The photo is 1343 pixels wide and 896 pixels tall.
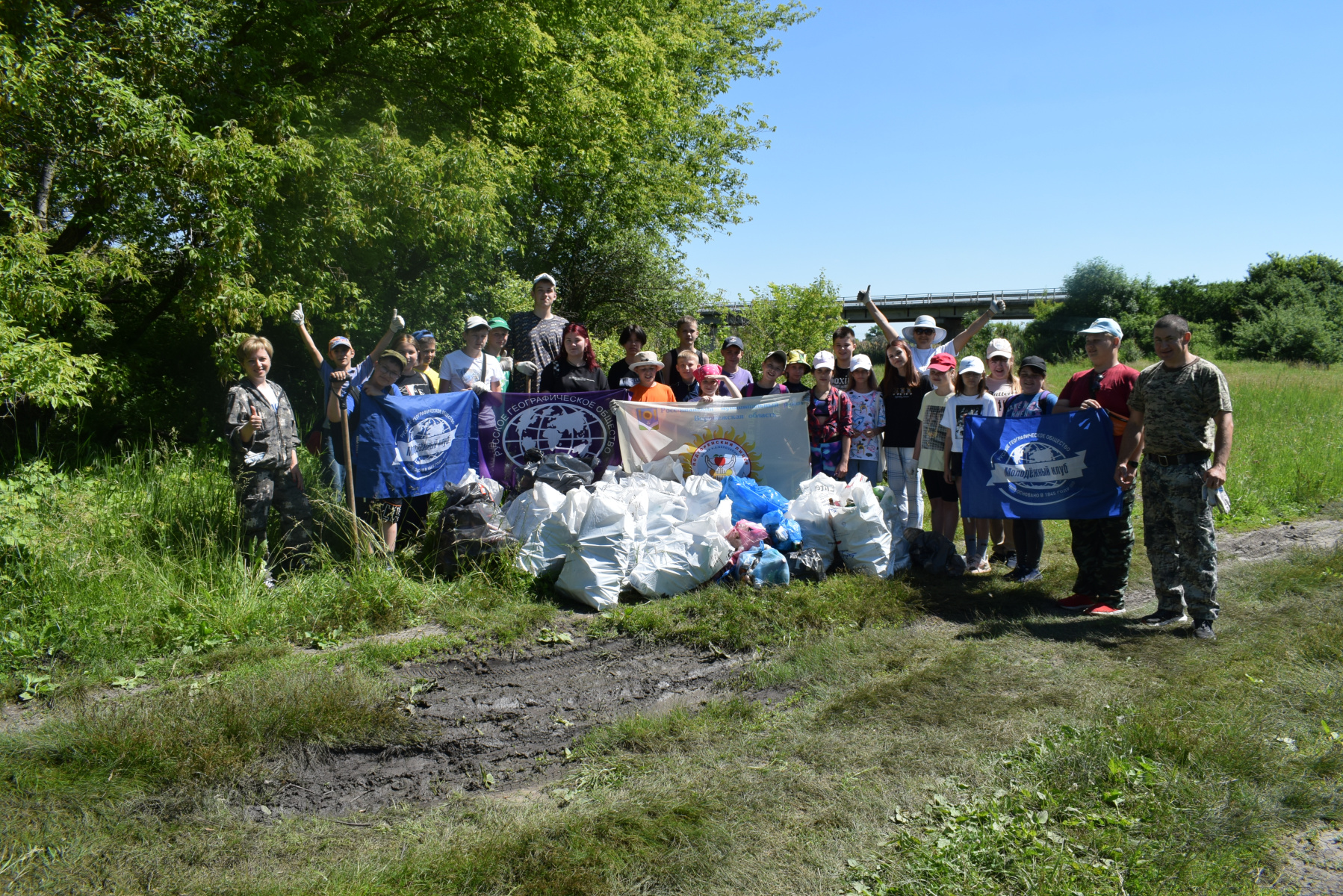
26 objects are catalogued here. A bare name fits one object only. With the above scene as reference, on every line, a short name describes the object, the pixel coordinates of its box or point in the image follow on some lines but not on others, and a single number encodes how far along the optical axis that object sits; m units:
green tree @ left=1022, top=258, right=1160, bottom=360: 52.16
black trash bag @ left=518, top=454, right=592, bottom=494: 7.21
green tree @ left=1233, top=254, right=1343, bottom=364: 37.97
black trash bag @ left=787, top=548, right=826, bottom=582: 6.82
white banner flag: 8.05
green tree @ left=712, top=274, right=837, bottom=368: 23.23
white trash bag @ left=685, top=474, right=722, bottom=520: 7.05
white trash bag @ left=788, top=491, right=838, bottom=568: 7.11
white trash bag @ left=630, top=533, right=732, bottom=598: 6.47
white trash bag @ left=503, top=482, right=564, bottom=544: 6.79
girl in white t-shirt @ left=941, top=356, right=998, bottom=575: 7.17
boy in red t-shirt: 6.34
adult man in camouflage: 5.59
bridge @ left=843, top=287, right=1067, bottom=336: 64.19
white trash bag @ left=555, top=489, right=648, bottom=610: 6.30
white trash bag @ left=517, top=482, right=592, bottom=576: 6.60
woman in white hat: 8.02
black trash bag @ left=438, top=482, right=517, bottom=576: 6.64
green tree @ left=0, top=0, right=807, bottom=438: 8.04
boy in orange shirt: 8.02
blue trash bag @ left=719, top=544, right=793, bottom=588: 6.62
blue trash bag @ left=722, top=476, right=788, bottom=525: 7.19
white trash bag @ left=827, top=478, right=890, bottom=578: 6.98
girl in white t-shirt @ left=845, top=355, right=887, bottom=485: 8.02
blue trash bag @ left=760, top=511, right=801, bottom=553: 6.96
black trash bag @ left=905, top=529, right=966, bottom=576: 7.17
